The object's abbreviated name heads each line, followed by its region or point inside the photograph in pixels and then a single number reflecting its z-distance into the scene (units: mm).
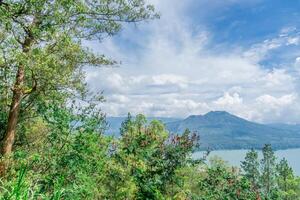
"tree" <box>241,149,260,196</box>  69288
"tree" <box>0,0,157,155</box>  9148
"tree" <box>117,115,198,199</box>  13055
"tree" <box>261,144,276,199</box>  68975
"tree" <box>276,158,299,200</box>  65812
